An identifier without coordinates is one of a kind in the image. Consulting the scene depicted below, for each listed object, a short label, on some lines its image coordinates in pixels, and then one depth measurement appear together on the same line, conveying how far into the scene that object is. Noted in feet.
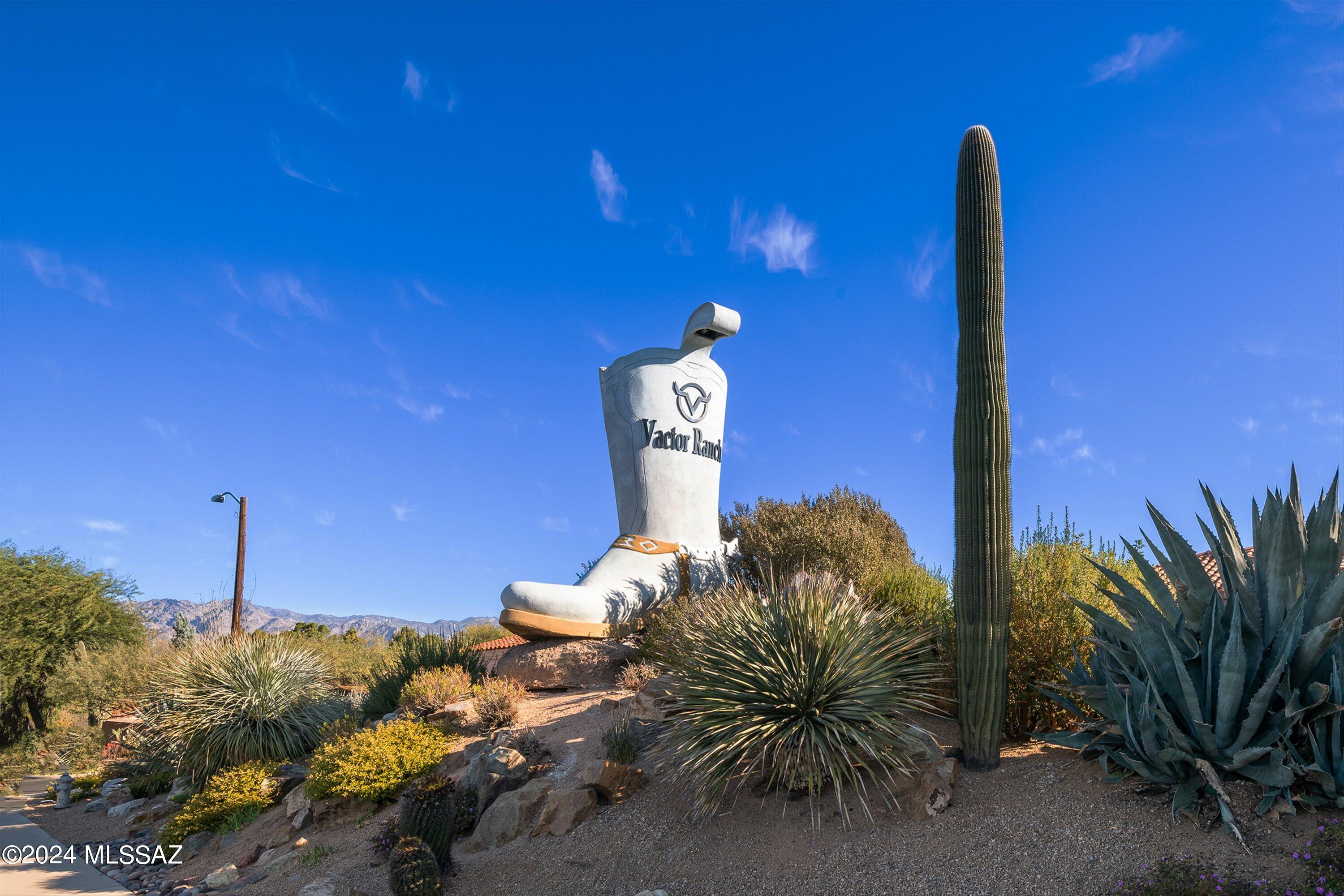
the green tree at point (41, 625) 61.57
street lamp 63.41
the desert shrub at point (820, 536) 35.19
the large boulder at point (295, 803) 27.32
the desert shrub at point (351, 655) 47.88
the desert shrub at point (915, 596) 24.22
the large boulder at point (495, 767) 23.70
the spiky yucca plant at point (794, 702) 18.52
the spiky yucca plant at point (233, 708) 33.04
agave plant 15.33
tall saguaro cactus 19.49
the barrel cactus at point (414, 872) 18.98
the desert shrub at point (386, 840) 21.98
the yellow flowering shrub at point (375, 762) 25.43
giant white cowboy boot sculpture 38.34
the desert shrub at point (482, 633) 50.21
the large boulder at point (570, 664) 34.91
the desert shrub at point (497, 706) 29.12
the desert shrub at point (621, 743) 23.12
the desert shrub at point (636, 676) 30.50
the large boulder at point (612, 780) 21.70
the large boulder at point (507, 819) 21.66
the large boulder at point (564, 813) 21.16
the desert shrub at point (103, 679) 52.11
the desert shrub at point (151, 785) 36.04
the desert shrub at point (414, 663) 34.91
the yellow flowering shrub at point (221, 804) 29.09
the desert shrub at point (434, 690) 31.04
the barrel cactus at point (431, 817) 20.66
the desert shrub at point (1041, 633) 21.52
